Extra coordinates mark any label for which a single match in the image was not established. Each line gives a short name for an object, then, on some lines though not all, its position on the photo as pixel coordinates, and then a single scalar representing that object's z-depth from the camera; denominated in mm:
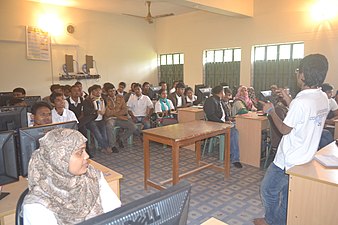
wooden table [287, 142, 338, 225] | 1808
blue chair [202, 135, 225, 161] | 4543
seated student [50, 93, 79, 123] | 3850
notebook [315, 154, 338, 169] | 2031
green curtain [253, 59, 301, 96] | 6793
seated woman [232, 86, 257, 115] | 4927
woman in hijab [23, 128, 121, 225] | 1148
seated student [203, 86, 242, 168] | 4316
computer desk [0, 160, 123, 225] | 1536
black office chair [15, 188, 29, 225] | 1225
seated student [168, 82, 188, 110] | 6211
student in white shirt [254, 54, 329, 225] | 1925
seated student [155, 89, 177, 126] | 5352
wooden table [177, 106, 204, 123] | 5109
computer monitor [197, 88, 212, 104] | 6107
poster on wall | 7004
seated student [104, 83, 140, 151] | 5398
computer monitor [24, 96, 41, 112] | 4107
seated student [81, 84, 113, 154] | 4988
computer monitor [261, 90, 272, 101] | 4945
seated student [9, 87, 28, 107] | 3967
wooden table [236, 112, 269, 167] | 4211
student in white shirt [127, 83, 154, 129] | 5883
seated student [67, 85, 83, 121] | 5105
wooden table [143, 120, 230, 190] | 3105
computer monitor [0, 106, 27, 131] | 2135
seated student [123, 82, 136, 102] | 7039
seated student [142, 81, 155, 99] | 6805
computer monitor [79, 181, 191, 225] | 642
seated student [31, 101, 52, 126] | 2984
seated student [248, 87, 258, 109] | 5965
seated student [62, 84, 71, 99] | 5539
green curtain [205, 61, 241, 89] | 7973
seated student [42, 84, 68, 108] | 5910
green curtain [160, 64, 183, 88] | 9586
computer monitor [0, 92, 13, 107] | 4696
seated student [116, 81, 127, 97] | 7256
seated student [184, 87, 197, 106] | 6565
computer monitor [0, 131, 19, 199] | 1594
